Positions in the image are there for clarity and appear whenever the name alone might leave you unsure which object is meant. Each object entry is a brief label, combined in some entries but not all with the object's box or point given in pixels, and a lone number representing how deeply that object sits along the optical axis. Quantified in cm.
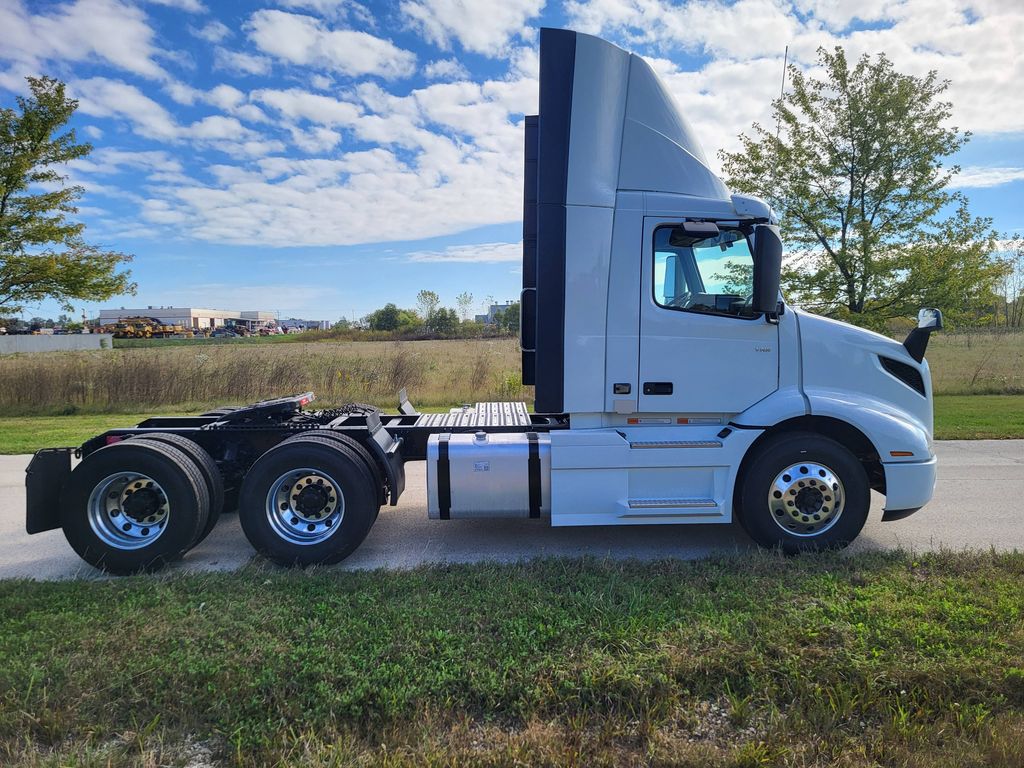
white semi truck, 503
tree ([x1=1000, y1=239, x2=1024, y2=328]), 4744
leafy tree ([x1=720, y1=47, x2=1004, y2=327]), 1138
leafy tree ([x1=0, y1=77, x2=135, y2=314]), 1366
